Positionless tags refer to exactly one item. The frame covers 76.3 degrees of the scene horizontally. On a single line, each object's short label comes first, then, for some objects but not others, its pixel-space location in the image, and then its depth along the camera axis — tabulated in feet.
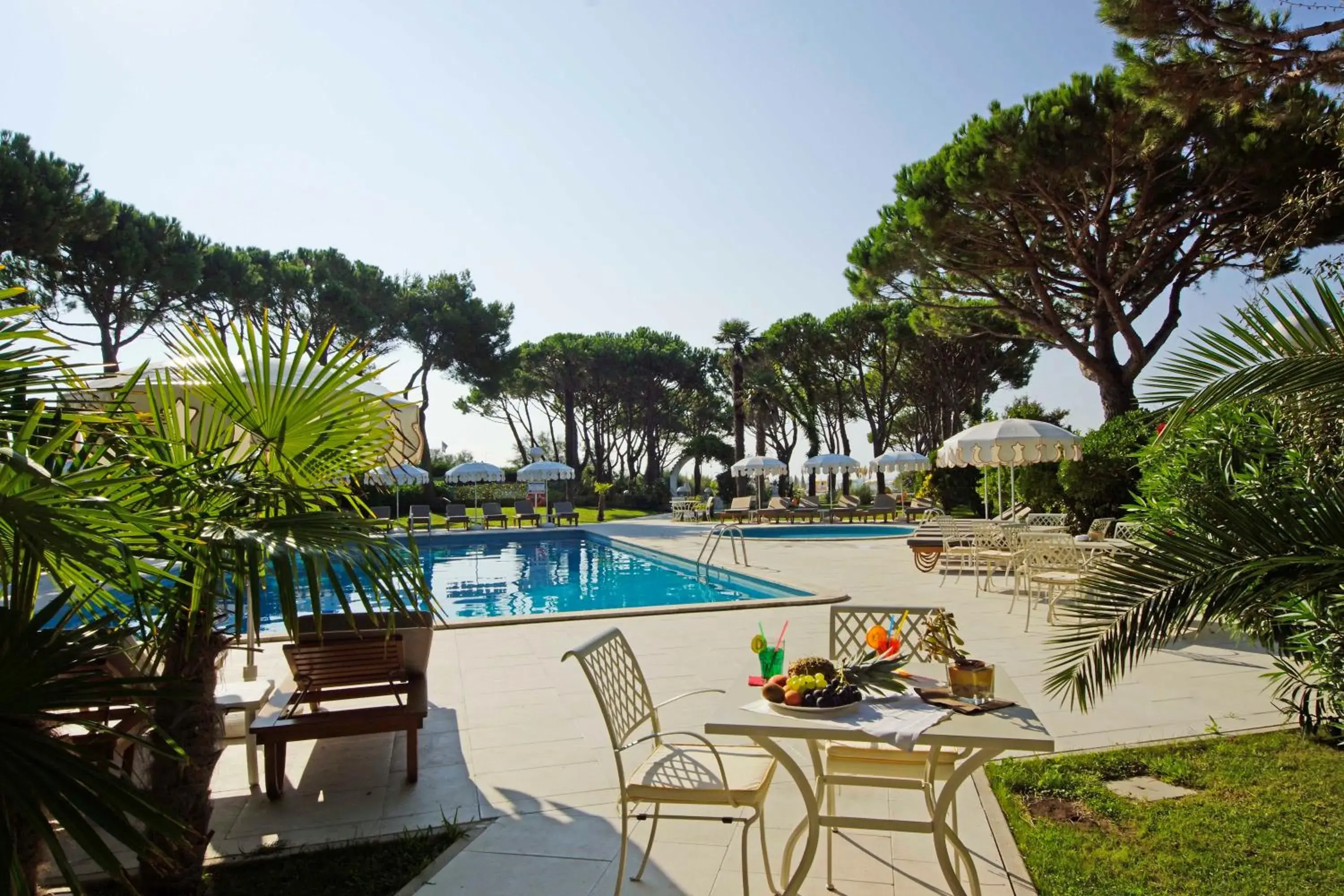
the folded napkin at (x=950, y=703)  8.31
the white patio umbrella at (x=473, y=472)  87.35
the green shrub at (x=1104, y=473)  38.91
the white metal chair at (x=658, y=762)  8.43
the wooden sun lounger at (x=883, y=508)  75.46
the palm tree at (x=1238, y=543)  8.45
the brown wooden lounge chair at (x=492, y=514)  73.82
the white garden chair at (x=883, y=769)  9.02
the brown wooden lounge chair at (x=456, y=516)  72.02
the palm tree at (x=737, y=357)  92.94
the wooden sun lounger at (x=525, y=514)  77.00
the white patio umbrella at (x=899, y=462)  84.84
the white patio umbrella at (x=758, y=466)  81.30
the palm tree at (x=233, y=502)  6.71
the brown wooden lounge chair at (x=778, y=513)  75.77
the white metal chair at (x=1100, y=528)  30.94
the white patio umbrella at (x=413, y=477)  77.00
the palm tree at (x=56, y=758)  4.71
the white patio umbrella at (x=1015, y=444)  35.40
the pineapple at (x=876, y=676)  8.77
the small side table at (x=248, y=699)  11.73
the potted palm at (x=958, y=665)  8.68
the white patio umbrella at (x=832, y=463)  94.73
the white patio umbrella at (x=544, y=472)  88.74
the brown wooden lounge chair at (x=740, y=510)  79.66
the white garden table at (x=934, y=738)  7.55
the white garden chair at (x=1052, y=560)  23.89
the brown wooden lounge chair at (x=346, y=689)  11.50
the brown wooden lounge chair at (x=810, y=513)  76.33
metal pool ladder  40.02
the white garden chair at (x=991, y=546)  30.37
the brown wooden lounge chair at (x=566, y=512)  77.20
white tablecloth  7.61
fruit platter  8.30
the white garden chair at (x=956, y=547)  33.32
